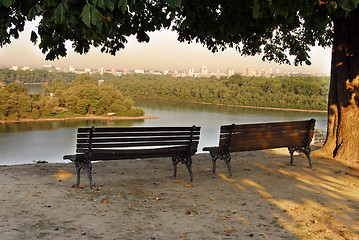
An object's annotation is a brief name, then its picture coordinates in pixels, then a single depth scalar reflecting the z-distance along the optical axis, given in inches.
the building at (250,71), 7797.7
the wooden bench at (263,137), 230.4
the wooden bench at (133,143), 198.5
